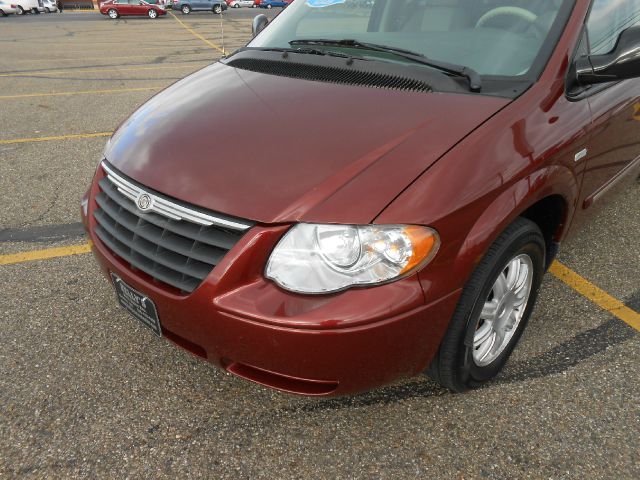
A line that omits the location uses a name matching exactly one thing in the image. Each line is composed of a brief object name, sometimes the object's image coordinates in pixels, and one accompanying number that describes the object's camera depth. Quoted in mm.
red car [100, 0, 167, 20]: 26734
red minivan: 1631
